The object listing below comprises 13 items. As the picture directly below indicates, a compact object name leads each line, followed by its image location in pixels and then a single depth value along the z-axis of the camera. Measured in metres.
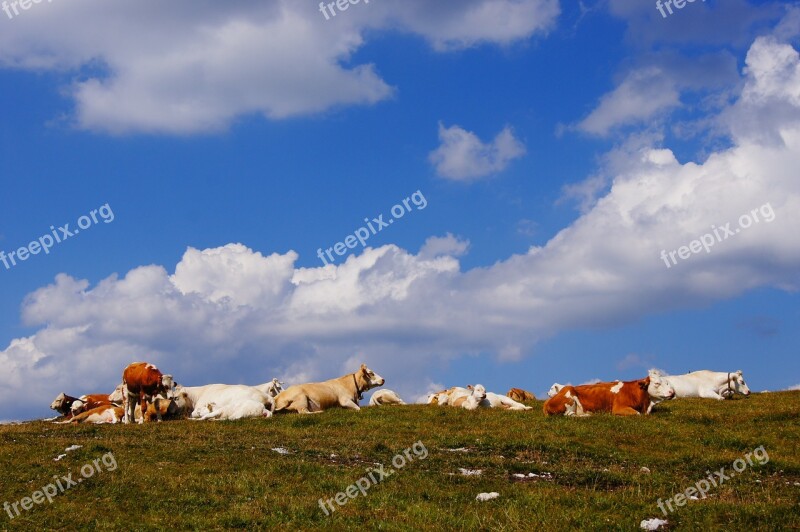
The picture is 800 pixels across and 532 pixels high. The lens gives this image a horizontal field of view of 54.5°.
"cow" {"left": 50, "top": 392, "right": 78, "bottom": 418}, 38.91
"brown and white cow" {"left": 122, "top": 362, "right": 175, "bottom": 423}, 32.81
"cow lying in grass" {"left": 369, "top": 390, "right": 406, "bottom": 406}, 40.12
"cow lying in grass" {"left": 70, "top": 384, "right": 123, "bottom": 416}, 37.19
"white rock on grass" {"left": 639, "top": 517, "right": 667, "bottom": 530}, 12.87
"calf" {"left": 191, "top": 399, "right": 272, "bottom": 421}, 32.16
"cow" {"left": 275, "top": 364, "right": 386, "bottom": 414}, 34.12
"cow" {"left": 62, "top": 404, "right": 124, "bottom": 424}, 33.94
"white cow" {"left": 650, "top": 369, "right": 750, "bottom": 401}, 38.44
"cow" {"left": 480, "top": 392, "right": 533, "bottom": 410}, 35.44
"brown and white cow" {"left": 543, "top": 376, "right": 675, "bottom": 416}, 30.16
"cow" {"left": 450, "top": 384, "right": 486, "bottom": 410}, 34.53
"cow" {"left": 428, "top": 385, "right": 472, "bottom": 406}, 37.26
